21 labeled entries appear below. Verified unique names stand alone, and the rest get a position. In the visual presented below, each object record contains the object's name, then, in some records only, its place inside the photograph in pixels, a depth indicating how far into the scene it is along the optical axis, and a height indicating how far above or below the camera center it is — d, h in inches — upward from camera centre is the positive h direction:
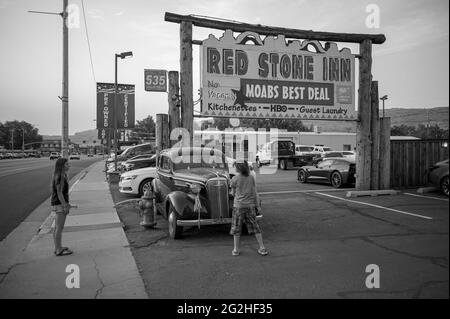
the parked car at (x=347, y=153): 948.0 -7.2
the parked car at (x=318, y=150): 1066.1 +1.0
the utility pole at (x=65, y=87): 426.6 +74.9
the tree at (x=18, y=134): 5201.8 +259.8
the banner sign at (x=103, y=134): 1491.1 +67.6
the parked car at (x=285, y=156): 1024.9 -15.9
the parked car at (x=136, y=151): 977.6 -1.3
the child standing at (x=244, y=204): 239.9 -35.6
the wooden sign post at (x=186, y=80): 398.3 +77.9
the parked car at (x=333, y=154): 889.1 -9.2
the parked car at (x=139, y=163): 705.1 -24.6
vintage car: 284.7 -33.6
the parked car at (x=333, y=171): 557.6 -34.7
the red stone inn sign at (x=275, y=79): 410.0 +84.6
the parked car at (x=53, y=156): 2837.6 -42.6
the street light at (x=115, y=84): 920.3 +175.7
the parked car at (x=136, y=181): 537.6 -45.0
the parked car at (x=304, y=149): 1129.9 +4.2
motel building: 1182.3 +46.2
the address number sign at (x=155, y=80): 524.8 +103.2
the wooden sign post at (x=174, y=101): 406.9 +55.3
